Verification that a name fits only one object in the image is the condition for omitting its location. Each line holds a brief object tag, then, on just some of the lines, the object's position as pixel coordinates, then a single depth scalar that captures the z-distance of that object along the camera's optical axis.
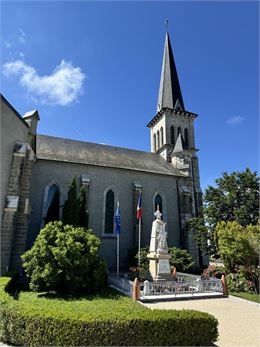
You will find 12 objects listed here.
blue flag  17.88
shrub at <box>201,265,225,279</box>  18.00
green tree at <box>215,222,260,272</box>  14.12
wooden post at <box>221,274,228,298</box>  13.04
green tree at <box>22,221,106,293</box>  10.84
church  14.61
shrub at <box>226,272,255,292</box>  14.88
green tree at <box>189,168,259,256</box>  20.08
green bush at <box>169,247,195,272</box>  19.14
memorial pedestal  14.75
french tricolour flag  17.84
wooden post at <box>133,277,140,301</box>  11.51
